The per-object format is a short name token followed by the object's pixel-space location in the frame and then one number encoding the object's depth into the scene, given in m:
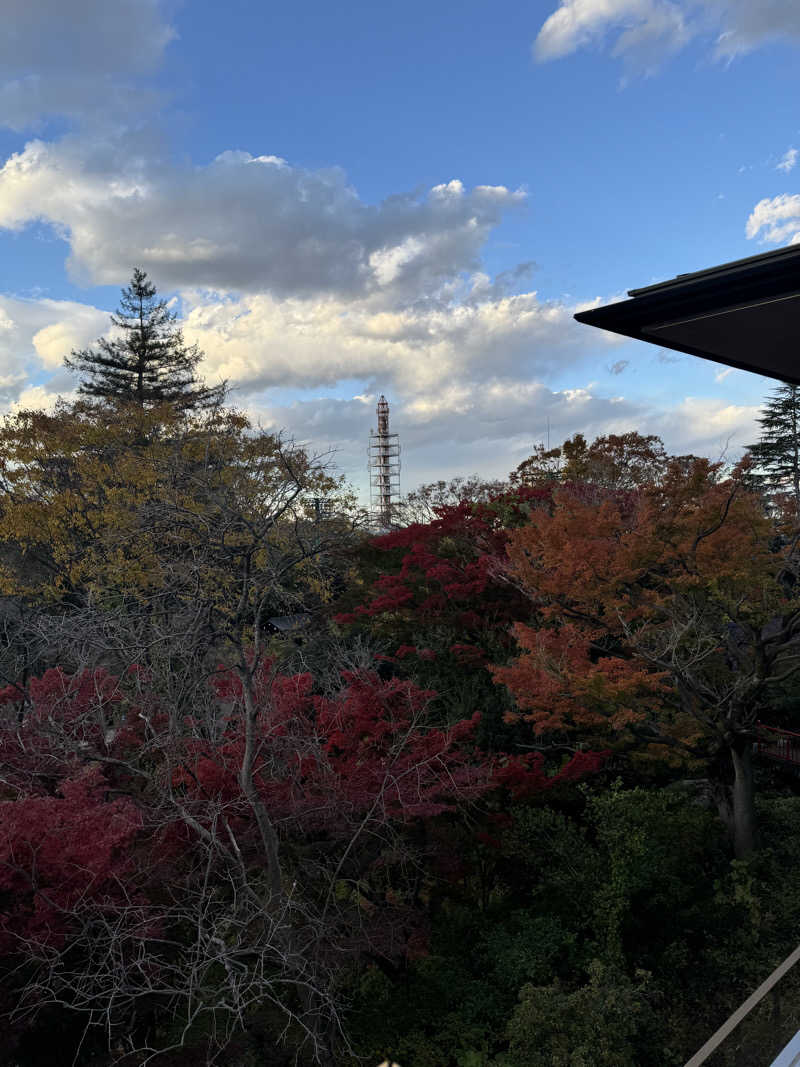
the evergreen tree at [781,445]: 41.41
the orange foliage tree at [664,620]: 10.62
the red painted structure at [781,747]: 15.52
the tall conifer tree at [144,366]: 40.91
